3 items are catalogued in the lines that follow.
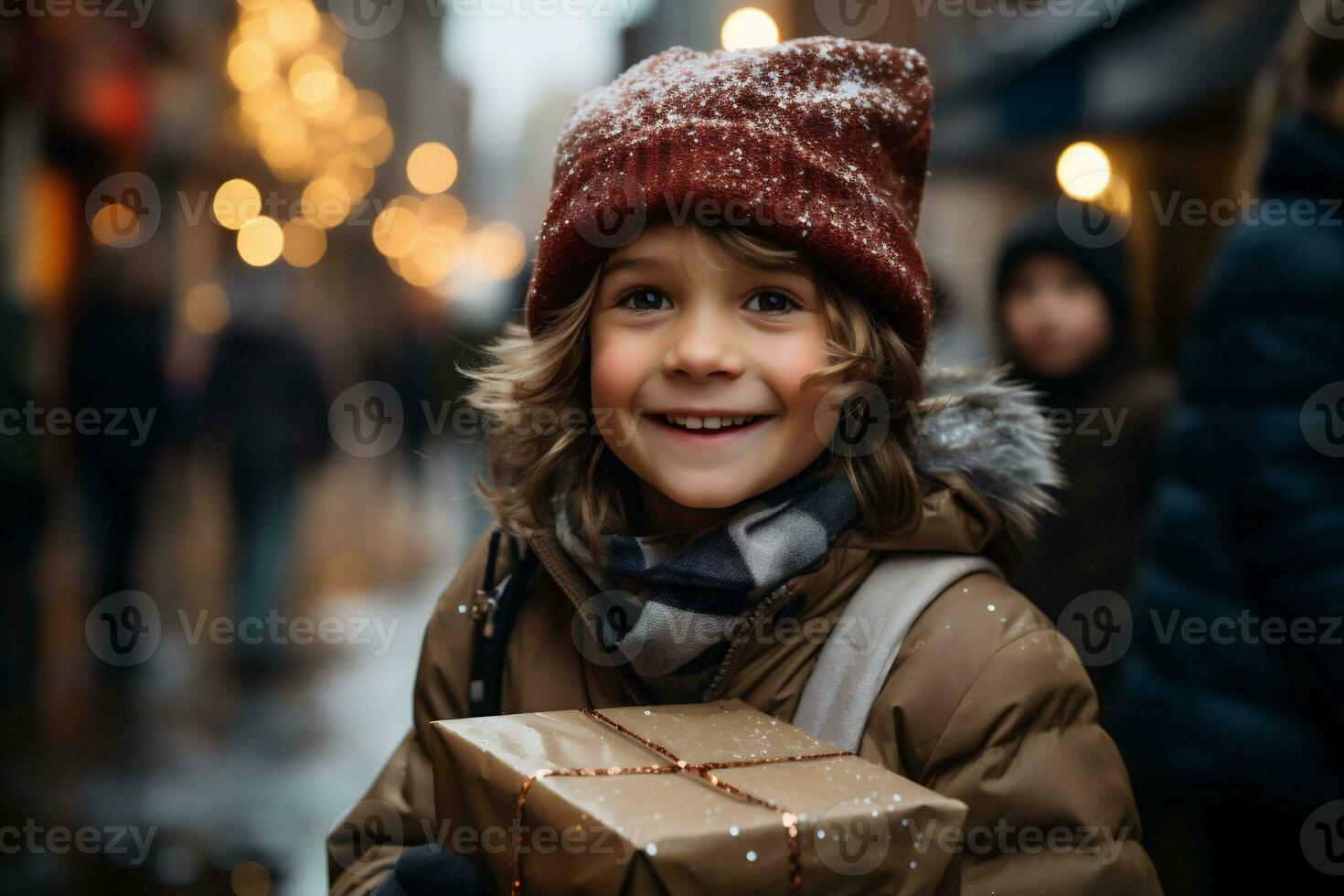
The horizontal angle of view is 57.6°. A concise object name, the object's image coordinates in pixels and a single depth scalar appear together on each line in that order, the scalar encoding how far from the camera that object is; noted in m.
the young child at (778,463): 1.71
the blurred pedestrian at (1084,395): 3.66
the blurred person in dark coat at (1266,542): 2.34
